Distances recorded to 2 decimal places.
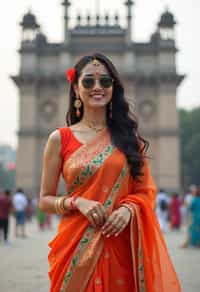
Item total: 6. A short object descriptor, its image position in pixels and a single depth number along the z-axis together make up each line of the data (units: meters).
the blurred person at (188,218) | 13.41
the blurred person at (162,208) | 18.75
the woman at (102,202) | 2.63
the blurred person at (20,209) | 17.34
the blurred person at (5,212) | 14.77
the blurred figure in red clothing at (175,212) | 21.22
